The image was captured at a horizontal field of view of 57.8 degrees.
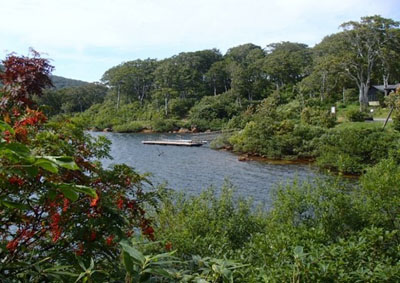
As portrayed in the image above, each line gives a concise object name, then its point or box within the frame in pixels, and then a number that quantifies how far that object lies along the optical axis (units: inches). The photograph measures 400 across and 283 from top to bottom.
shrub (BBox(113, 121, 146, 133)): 1801.2
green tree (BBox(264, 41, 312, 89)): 1875.5
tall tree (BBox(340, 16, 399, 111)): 1259.8
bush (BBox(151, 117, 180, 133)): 1759.4
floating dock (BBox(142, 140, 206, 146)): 1203.9
